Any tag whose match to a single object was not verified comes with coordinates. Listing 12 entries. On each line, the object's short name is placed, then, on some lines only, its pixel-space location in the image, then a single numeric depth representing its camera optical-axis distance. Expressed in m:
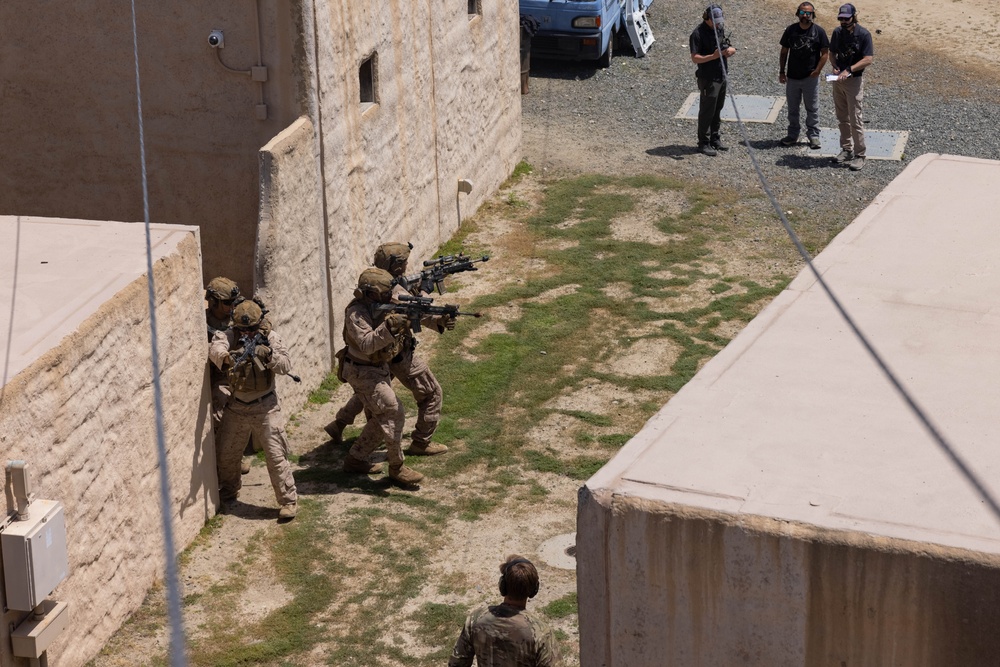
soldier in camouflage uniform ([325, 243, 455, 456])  19.36
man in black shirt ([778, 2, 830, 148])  32.66
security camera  21.52
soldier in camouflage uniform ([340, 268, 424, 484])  18.66
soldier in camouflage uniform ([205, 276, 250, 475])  18.42
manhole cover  17.52
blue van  38.81
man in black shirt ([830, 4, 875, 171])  31.86
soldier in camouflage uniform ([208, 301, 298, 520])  17.69
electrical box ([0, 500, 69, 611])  13.52
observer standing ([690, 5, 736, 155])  32.53
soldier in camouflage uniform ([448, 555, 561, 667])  11.84
